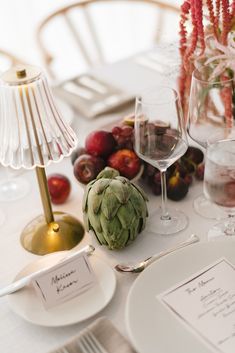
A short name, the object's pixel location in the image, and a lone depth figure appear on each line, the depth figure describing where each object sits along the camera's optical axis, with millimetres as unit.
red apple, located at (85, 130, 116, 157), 1147
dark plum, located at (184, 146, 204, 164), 1207
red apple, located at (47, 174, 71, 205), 1177
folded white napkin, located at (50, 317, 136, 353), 820
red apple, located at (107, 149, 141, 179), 1132
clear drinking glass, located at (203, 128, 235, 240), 893
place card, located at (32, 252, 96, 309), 904
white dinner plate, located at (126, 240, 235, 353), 792
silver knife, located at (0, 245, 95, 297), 925
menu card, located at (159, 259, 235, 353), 805
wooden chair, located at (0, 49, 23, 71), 1929
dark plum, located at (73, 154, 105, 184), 1122
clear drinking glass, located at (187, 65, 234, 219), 1056
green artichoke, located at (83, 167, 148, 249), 984
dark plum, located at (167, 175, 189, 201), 1145
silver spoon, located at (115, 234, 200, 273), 964
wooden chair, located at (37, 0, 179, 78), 3227
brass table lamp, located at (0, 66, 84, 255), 916
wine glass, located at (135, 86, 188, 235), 1007
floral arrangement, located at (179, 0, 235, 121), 1052
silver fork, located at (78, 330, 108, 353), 816
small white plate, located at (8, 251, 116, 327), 882
